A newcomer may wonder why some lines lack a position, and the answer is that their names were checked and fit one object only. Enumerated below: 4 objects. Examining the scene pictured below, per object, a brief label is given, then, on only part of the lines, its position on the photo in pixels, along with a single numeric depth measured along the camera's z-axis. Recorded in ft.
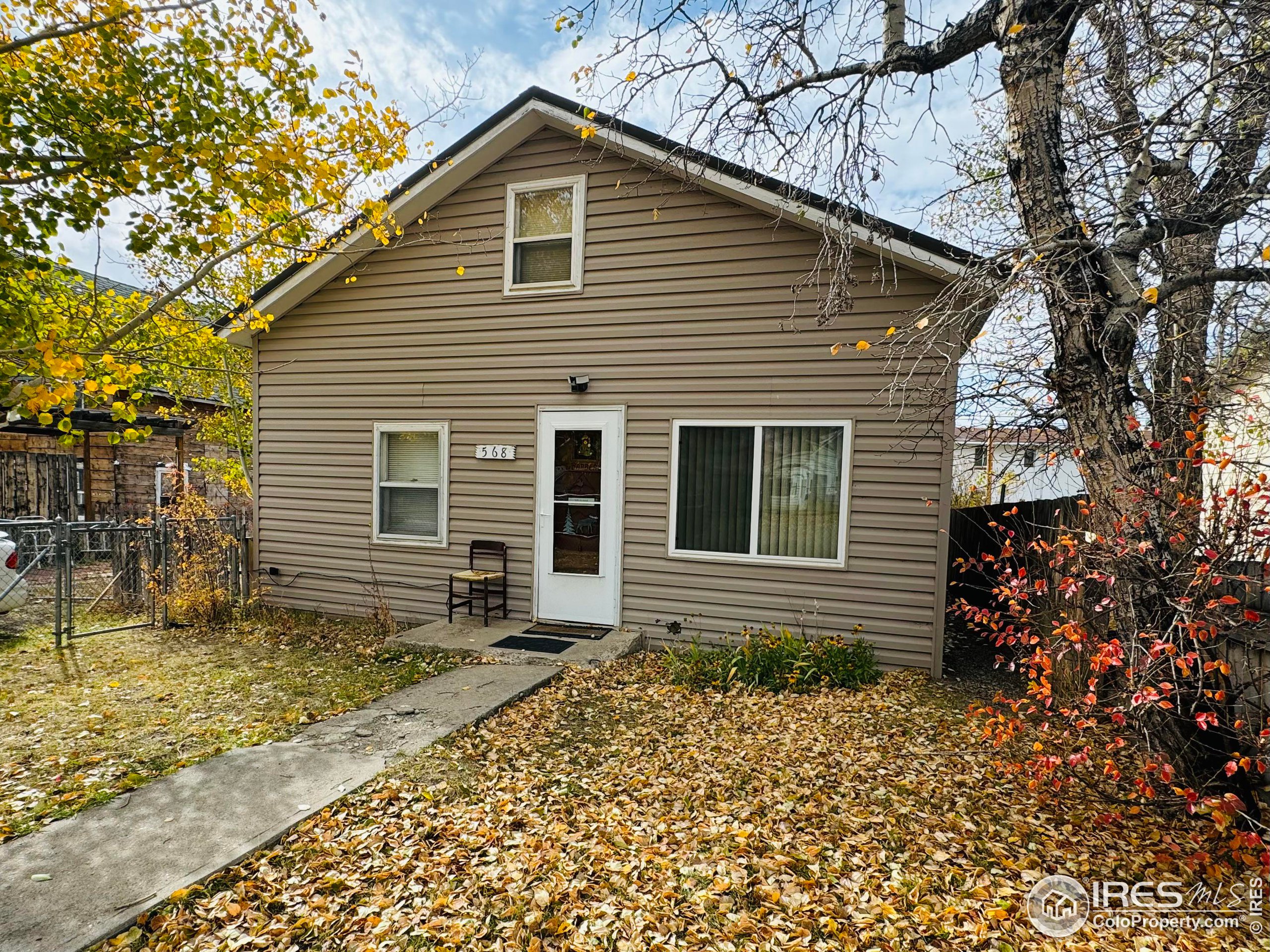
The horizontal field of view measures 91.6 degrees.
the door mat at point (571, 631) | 22.36
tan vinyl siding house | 20.15
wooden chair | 23.24
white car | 23.59
